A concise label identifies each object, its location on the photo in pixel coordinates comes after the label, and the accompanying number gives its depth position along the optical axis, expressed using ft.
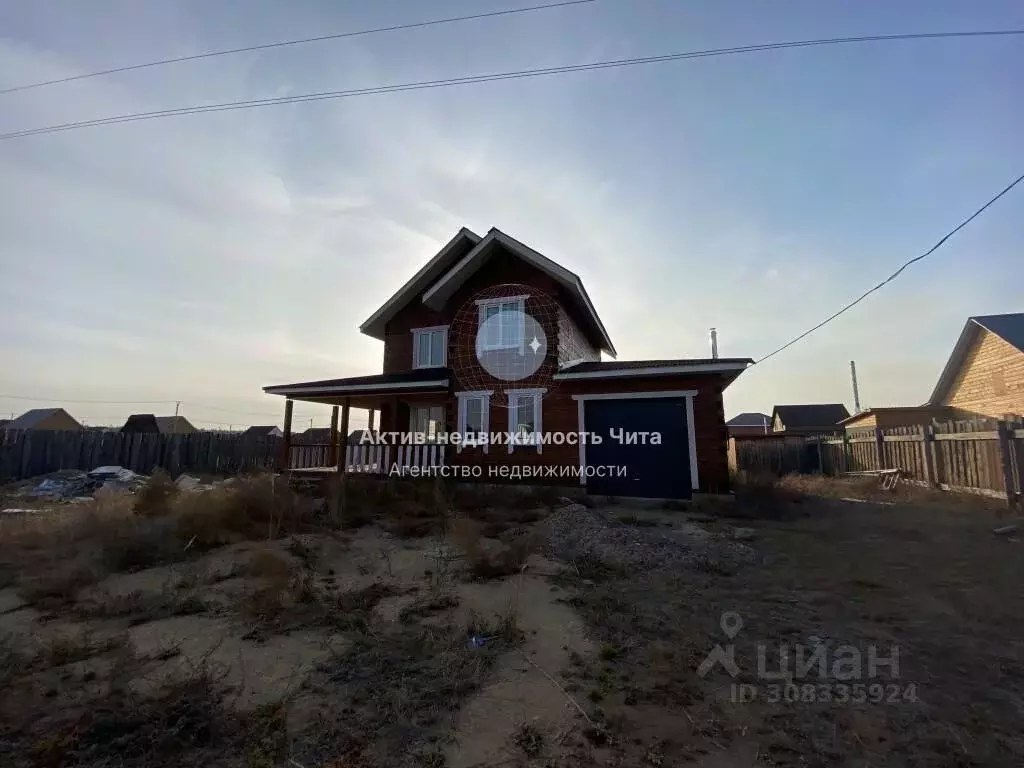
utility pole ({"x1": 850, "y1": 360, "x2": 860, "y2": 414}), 145.47
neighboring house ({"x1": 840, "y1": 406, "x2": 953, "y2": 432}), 72.49
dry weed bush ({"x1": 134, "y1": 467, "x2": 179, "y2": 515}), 30.14
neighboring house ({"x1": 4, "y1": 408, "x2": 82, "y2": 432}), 132.36
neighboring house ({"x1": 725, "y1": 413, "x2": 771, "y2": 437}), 149.28
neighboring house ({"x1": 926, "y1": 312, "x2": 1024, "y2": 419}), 58.29
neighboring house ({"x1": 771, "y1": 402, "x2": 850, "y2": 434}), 122.42
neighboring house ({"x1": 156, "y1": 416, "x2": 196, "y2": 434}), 167.45
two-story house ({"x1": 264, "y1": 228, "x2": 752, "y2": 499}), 38.45
